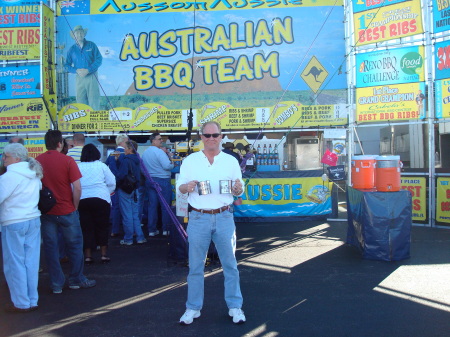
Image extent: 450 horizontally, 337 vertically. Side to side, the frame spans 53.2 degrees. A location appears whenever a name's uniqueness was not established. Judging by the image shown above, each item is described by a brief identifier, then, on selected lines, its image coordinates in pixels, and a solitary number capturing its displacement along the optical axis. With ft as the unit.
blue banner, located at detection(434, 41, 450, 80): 28.78
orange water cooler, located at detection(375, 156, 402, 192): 21.34
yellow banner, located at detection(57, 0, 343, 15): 31.22
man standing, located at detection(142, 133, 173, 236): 27.63
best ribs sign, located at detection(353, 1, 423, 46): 29.59
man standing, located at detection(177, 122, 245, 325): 13.65
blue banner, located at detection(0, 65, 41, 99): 31.76
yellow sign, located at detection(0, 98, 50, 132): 31.96
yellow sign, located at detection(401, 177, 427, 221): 29.76
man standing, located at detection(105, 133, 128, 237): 25.88
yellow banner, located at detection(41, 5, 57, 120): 31.68
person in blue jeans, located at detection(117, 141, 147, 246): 24.85
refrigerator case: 46.83
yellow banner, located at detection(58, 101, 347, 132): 30.96
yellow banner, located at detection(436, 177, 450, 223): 28.84
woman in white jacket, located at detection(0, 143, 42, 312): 15.20
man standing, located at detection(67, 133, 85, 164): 23.27
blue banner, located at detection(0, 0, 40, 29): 31.53
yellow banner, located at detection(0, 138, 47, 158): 32.45
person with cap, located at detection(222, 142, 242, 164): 29.53
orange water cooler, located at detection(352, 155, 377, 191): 22.33
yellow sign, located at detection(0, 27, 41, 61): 31.60
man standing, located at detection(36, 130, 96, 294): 17.17
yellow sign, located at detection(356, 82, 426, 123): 29.66
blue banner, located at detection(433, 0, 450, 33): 28.71
